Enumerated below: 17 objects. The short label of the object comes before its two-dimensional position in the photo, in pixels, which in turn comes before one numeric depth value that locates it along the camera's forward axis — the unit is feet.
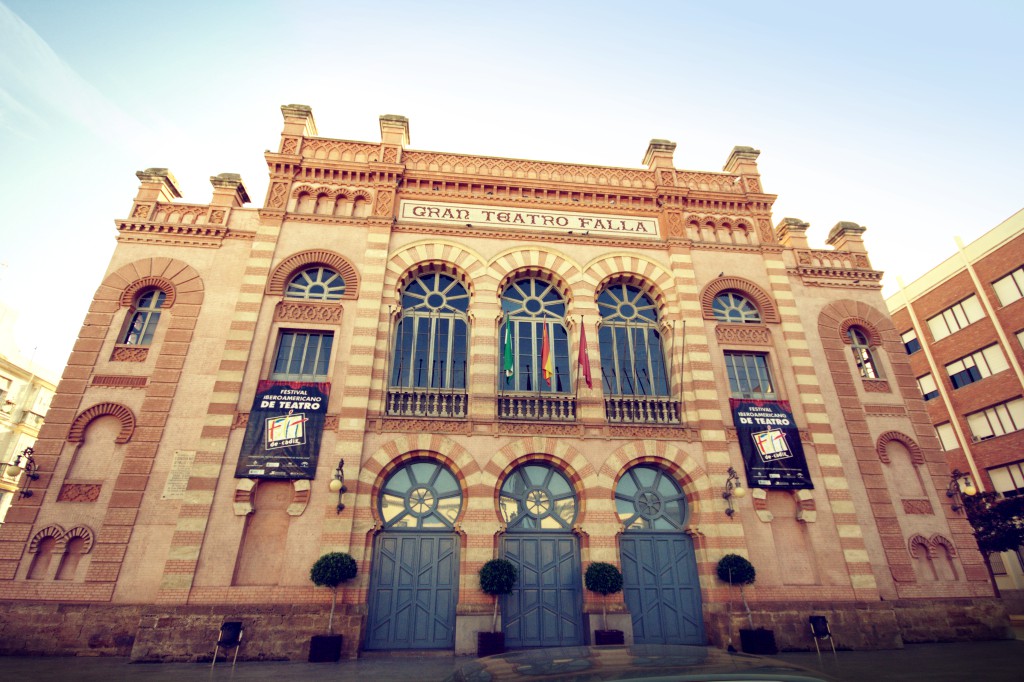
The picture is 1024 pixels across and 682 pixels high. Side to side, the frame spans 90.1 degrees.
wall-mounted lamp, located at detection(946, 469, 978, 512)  54.39
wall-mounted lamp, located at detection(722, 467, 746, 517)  48.44
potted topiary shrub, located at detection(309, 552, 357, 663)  39.27
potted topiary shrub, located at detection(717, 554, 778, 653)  44.62
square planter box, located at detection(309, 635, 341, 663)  39.17
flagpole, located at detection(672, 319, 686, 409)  53.57
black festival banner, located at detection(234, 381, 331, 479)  45.98
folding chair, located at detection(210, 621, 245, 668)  38.78
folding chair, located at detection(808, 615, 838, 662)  43.01
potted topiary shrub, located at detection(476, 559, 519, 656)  41.01
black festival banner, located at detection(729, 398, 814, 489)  50.75
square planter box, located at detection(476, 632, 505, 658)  40.81
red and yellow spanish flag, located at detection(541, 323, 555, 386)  51.57
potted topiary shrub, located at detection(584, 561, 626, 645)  43.86
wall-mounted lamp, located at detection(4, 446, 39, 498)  45.04
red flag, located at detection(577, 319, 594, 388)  51.60
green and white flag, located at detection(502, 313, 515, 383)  50.08
